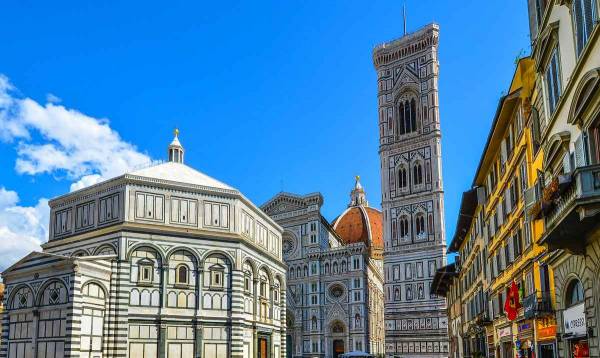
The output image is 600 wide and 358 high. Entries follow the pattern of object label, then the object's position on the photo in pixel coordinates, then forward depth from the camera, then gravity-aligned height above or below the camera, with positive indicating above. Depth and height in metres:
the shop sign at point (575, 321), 15.52 -0.05
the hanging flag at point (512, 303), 24.61 +0.65
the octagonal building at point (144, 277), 36.62 +2.82
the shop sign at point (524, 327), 22.84 -0.26
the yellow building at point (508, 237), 20.92 +3.46
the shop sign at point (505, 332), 27.09 -0.51
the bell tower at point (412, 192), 77.62 +15.86
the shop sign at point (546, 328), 19.06 -0.25
